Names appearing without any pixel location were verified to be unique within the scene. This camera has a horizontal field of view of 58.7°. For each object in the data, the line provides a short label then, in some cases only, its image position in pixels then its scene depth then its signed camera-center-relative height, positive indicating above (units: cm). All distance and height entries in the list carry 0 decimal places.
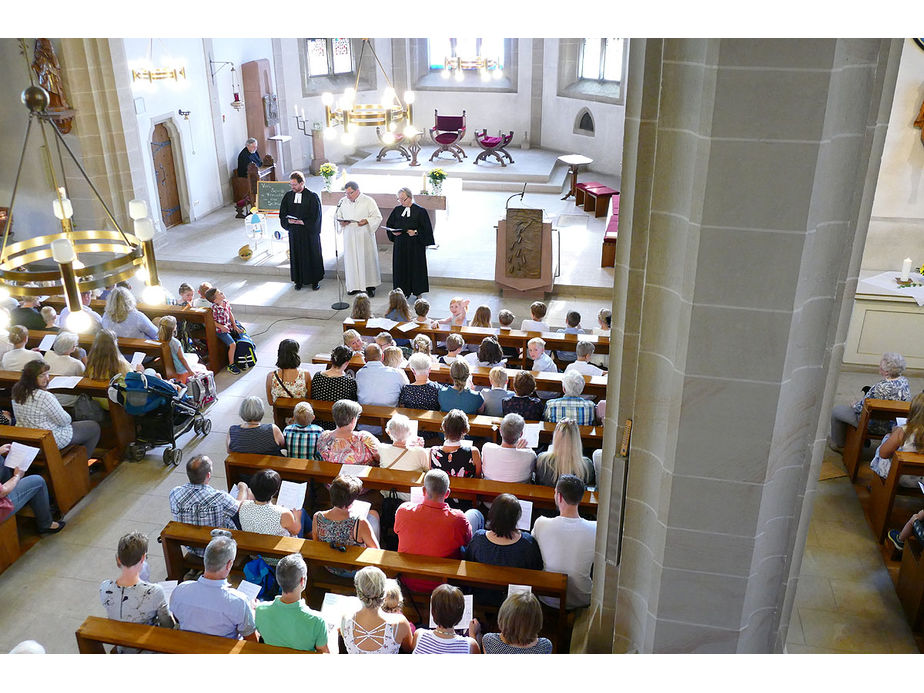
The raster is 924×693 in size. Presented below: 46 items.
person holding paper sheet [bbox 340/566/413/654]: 400 -278
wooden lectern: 1039 -287
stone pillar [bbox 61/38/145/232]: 1038 -131
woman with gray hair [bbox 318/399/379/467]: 576 -280
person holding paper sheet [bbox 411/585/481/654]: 388 -271
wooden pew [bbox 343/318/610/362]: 798 -294
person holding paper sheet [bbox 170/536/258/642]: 419 -277
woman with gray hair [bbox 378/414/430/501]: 559 -276
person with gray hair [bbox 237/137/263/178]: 1449 -228
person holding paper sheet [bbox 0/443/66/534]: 575 -316
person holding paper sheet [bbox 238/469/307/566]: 495 -278
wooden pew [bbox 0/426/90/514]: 612 -320
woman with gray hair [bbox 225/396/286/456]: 586 -278
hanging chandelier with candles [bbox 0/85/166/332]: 377 -118
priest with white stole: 1075 -266
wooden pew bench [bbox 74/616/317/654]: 406 -289
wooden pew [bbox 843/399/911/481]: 666 -312
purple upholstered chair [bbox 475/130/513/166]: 1695 -252
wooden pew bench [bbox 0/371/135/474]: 697 -331
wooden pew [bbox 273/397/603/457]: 620 -291
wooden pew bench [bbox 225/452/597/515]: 534 -289
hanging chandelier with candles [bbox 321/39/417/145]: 1058 -118
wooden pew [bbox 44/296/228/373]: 870 -295
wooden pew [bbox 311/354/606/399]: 695 -290
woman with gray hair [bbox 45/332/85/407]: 711 -274
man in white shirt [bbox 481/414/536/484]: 551 -276
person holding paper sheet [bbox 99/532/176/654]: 429 -281
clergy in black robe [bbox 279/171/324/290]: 1096 -258
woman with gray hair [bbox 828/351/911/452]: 672 -288
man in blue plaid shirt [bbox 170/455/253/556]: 510 -280
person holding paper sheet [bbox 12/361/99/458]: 618 -272
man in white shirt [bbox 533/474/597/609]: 466 -278
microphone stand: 1064 -346
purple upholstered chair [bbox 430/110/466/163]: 1711 -224
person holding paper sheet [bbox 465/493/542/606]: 464 -281
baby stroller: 678 -313
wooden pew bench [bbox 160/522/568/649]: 455 -290
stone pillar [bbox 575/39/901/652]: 272 -104
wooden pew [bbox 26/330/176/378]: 767 -289
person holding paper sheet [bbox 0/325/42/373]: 701 -266
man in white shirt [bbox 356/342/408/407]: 665 -276
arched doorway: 1302 -236
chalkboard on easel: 1222 -245
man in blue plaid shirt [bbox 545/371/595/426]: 632 -279
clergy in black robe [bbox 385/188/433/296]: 1059 -273
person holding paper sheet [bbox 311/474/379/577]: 474 -278
